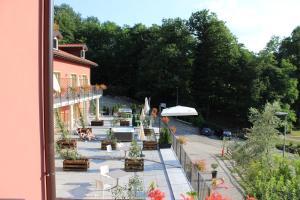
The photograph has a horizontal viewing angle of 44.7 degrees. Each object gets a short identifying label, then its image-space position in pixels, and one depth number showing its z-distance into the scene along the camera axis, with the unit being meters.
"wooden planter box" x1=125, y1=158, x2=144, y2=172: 15.66
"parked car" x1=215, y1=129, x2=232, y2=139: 39.00
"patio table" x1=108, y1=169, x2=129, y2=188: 12.37
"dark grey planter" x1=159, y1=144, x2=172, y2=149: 20.11
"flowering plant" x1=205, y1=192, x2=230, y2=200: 3.68
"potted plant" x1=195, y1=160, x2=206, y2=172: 17.71
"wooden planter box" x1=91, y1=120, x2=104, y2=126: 28.92
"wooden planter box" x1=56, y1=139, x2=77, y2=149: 18.70
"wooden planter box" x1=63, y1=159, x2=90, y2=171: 15.48
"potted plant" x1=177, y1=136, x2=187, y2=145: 18.50
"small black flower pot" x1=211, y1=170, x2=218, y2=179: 18.79
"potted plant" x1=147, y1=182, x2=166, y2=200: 3.82
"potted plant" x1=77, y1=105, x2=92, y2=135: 22.92
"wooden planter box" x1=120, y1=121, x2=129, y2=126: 28.61
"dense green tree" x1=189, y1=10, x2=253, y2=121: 49.25
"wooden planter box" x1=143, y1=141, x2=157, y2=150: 20.03
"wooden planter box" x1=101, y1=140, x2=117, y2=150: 19.84
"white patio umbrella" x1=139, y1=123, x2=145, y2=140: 20.25
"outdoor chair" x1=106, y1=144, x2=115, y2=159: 16.99
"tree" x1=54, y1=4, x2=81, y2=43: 58.43
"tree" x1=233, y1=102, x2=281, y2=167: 21.69
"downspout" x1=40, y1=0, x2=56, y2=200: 2.74
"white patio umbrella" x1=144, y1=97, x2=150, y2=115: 26.66
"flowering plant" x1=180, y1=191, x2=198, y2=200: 3.98
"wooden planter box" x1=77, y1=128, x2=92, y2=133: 23.19
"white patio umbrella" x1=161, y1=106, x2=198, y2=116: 22.23
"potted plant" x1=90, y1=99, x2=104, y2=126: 28.92
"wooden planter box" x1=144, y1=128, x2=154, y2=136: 23.39
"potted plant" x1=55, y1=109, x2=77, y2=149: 18.89
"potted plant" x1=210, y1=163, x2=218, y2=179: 18.78
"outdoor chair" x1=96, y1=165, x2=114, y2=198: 11.90
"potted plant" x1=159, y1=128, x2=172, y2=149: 20.14
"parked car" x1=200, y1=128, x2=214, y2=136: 39.56
